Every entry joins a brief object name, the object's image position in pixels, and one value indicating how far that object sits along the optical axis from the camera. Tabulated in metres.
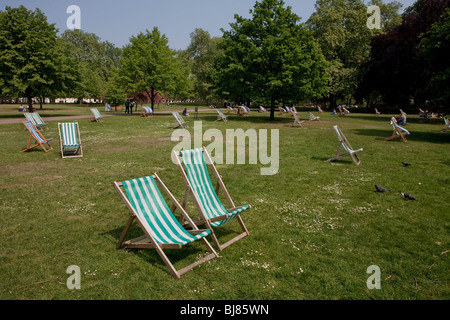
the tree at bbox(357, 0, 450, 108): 30.94
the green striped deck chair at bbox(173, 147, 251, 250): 4.81
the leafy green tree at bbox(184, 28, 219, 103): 70.96
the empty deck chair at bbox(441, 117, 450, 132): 19.17
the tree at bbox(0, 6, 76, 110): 27.81
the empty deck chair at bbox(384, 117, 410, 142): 15.56
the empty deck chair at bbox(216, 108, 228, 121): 26.43
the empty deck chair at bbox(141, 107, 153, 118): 32.17
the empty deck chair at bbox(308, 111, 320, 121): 29.05
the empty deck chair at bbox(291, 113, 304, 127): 23.34
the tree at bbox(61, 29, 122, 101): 67.74
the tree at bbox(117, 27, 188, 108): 36.04
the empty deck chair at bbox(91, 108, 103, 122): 25.44
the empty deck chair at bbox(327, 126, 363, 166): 10.45
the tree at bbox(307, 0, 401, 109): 44.75
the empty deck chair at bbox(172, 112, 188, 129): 20.49
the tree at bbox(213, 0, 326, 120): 25.62
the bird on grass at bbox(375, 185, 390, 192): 7.44
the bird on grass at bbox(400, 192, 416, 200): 6.89
